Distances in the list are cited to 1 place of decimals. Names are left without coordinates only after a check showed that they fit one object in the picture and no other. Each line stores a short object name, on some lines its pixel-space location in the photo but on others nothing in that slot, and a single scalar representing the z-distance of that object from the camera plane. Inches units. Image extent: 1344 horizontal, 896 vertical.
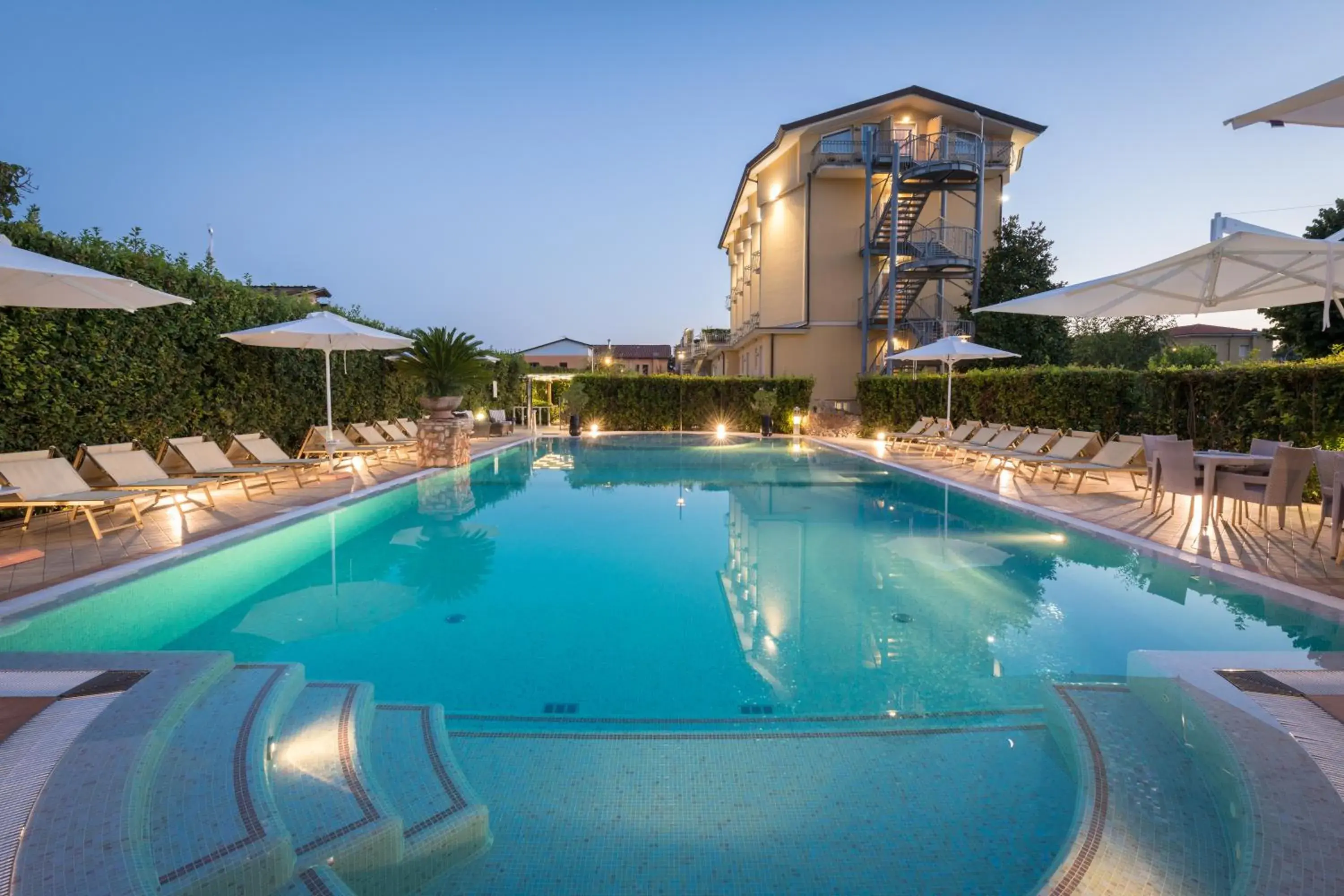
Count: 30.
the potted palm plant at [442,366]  516.7
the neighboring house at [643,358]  2748.5
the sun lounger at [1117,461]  349.1
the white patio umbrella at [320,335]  375.6
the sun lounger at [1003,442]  459.8
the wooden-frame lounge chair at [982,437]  492.1
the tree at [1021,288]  848.3
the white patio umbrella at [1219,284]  209.0
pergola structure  1035.9
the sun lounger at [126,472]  274.8
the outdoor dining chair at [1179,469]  267.0
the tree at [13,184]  530.9
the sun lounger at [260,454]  366.9
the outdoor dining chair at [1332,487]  208.2
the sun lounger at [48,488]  237.1
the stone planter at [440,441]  503.8
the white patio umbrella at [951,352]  548.4
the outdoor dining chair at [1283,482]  231.0
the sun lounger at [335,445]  449.4
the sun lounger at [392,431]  551.2
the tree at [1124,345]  1421.0
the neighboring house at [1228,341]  1975.9
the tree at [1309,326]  659.4
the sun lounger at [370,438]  511.8
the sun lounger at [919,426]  631.8
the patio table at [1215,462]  259.0
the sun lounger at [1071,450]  389.4
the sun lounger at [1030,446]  418.0
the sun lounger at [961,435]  534.1
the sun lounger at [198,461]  325.7
